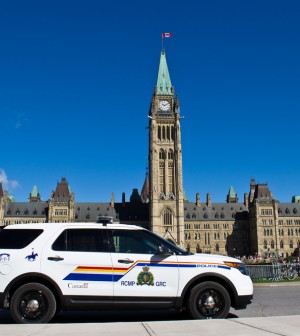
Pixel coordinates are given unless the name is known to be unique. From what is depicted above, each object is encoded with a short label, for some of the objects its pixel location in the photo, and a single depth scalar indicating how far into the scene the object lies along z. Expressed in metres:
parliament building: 94.50
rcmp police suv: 8.31
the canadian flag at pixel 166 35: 89.87
